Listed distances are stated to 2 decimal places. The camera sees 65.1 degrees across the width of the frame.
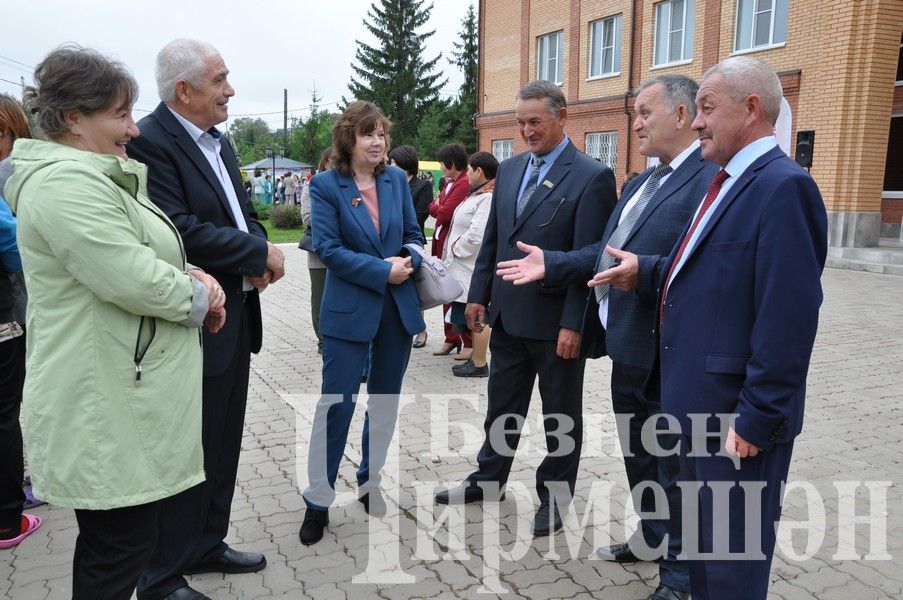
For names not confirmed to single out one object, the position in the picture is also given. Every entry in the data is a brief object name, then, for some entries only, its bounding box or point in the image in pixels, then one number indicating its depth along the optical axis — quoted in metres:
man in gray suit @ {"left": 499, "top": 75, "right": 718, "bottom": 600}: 3.00
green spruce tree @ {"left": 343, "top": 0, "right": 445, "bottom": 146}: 51.16
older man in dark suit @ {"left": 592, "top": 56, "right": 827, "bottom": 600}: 2.12
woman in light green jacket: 2.04
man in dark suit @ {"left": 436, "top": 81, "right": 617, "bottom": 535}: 3.53
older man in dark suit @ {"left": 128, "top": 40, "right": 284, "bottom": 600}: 2.81
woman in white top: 6.41
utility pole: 54.07
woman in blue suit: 3.61
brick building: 15.12
